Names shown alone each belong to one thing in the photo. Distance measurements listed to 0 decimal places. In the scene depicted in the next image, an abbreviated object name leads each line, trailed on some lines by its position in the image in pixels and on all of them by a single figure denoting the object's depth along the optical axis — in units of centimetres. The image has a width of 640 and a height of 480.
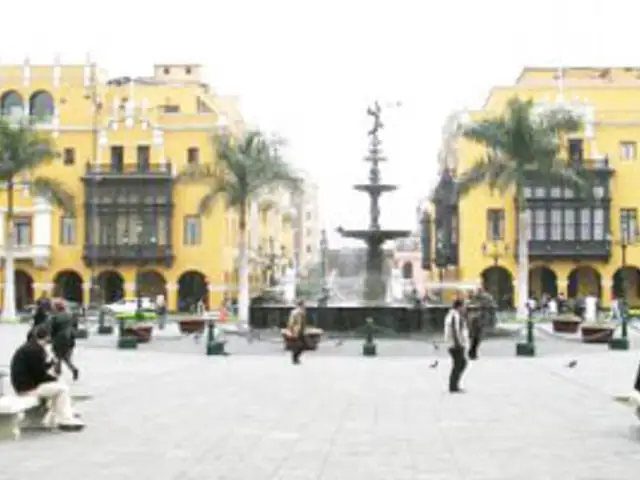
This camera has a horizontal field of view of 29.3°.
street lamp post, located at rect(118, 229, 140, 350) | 3238
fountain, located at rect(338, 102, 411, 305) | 4069
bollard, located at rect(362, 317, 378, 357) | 2877
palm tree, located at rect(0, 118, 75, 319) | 5281
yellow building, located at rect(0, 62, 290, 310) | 6950
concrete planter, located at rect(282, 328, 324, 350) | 2776
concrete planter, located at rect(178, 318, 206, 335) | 4022
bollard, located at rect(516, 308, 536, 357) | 2925
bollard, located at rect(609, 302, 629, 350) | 3189
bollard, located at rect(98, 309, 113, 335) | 4047
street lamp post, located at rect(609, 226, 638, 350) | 3195
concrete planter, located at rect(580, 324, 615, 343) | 3466
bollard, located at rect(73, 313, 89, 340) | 3693
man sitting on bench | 1326
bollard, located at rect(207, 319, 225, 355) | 2953
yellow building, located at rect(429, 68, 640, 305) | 6781
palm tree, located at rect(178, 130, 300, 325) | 5338
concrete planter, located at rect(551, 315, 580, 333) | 4019
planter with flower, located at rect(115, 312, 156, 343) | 3450
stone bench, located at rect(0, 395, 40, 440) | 1240
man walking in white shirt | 1845
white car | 5709
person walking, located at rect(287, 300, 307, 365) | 2609
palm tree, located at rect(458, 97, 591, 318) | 5144
